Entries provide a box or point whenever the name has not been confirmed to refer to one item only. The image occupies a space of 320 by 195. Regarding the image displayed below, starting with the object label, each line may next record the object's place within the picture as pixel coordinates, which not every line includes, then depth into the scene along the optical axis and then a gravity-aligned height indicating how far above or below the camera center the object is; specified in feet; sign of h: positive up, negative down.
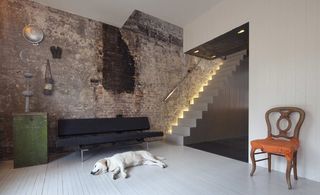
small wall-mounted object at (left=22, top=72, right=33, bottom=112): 11.18 +0.18
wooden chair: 7.73 -2.05
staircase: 17.65 -0.22
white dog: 9.38 -3.64
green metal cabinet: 10.40 -2.43
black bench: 11.69 -2.54
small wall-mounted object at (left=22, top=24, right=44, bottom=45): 12.29 +4.29
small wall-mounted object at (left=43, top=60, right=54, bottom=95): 12.72 +1.05
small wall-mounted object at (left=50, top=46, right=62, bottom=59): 13.24 +3.31
